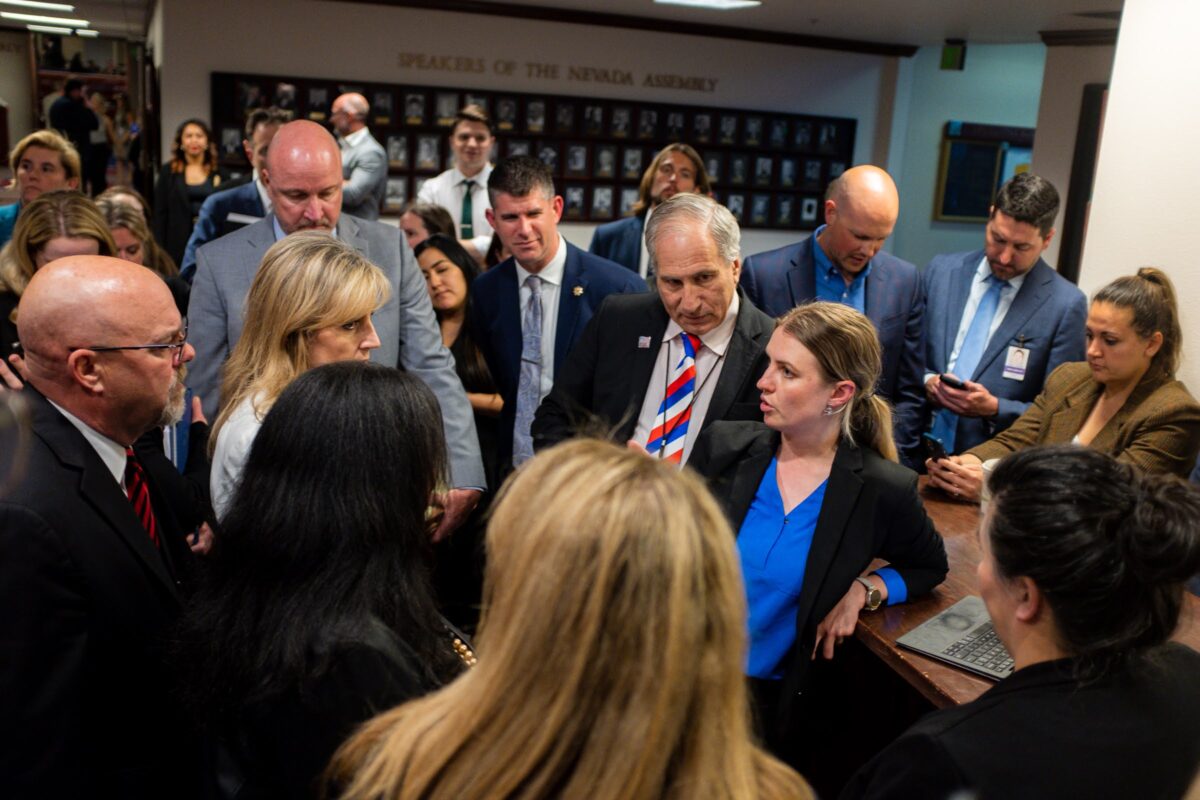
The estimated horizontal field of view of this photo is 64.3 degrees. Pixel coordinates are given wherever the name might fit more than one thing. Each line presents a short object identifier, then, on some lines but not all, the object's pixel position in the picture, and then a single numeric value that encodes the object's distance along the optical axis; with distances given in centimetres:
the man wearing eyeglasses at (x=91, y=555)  142
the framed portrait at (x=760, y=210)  933
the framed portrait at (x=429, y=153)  816
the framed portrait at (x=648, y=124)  873
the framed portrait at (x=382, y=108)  791
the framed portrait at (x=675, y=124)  880
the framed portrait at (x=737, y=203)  926
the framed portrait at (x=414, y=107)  802
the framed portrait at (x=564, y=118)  848
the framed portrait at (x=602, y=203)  880
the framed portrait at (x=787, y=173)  929
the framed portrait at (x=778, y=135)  916
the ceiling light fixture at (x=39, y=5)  969
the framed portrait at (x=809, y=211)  950
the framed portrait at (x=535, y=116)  838
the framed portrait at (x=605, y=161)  870
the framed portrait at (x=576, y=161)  861
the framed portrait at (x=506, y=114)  827
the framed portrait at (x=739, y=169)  913
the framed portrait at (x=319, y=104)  778
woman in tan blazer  275
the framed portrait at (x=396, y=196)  820
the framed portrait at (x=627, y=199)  888
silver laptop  190
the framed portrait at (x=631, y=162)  878
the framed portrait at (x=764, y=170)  922
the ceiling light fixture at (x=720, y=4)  720
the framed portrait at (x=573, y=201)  871
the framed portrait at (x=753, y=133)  909
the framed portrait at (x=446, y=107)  812
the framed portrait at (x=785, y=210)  941
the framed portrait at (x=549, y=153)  850
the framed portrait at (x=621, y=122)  864
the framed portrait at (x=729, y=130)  901
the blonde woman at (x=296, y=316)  212
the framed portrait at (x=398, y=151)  808
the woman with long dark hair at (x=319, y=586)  129
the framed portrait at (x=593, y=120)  855
